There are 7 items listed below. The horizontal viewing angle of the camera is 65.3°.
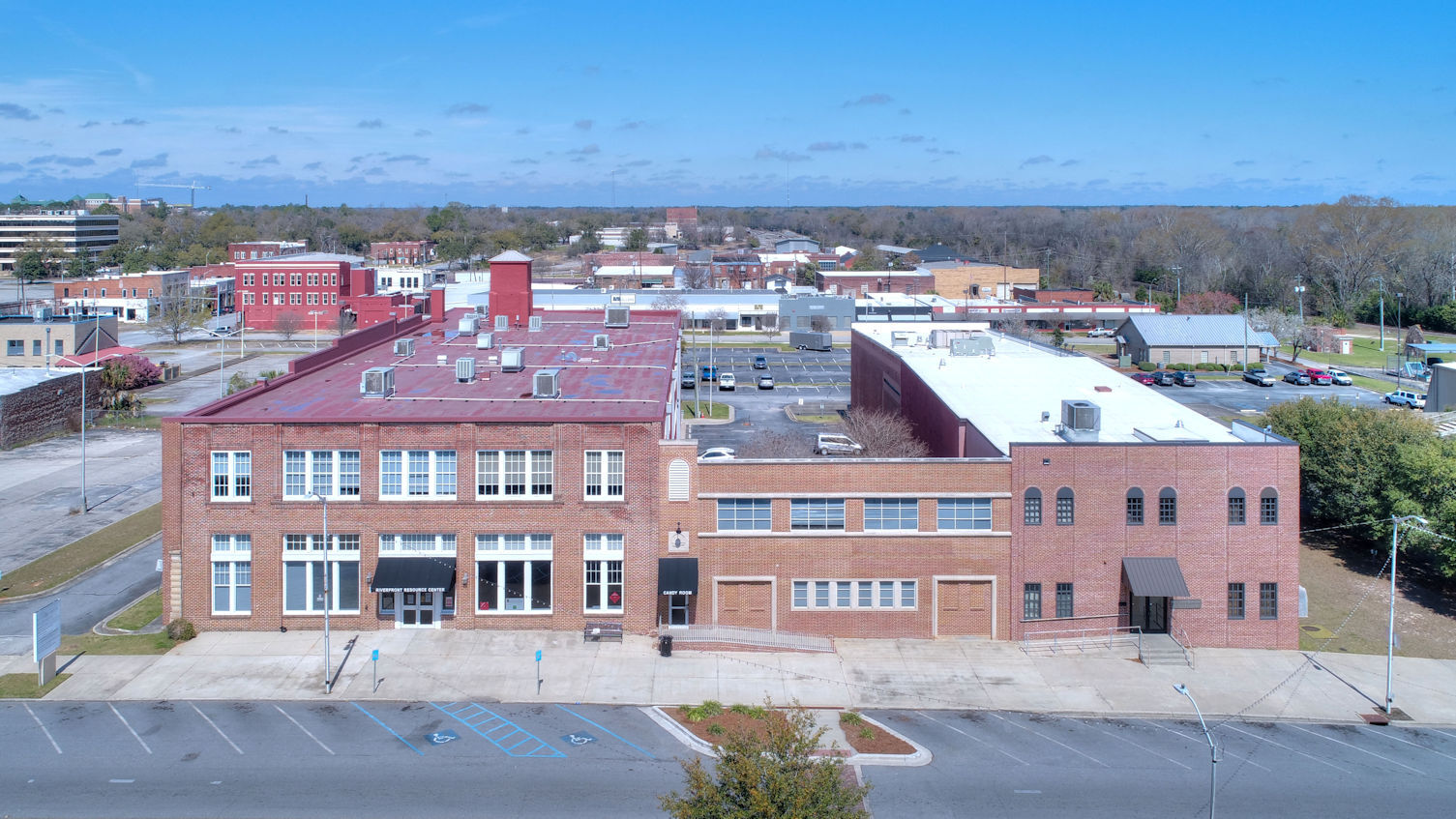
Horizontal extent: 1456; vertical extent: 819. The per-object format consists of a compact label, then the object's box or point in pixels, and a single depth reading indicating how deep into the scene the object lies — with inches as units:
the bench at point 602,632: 1387.8
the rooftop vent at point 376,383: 1622.8
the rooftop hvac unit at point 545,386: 1605.6
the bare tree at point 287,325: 4845.0
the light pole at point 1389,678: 1212.5
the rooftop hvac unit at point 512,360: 1860.2
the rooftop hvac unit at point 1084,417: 1539.1
